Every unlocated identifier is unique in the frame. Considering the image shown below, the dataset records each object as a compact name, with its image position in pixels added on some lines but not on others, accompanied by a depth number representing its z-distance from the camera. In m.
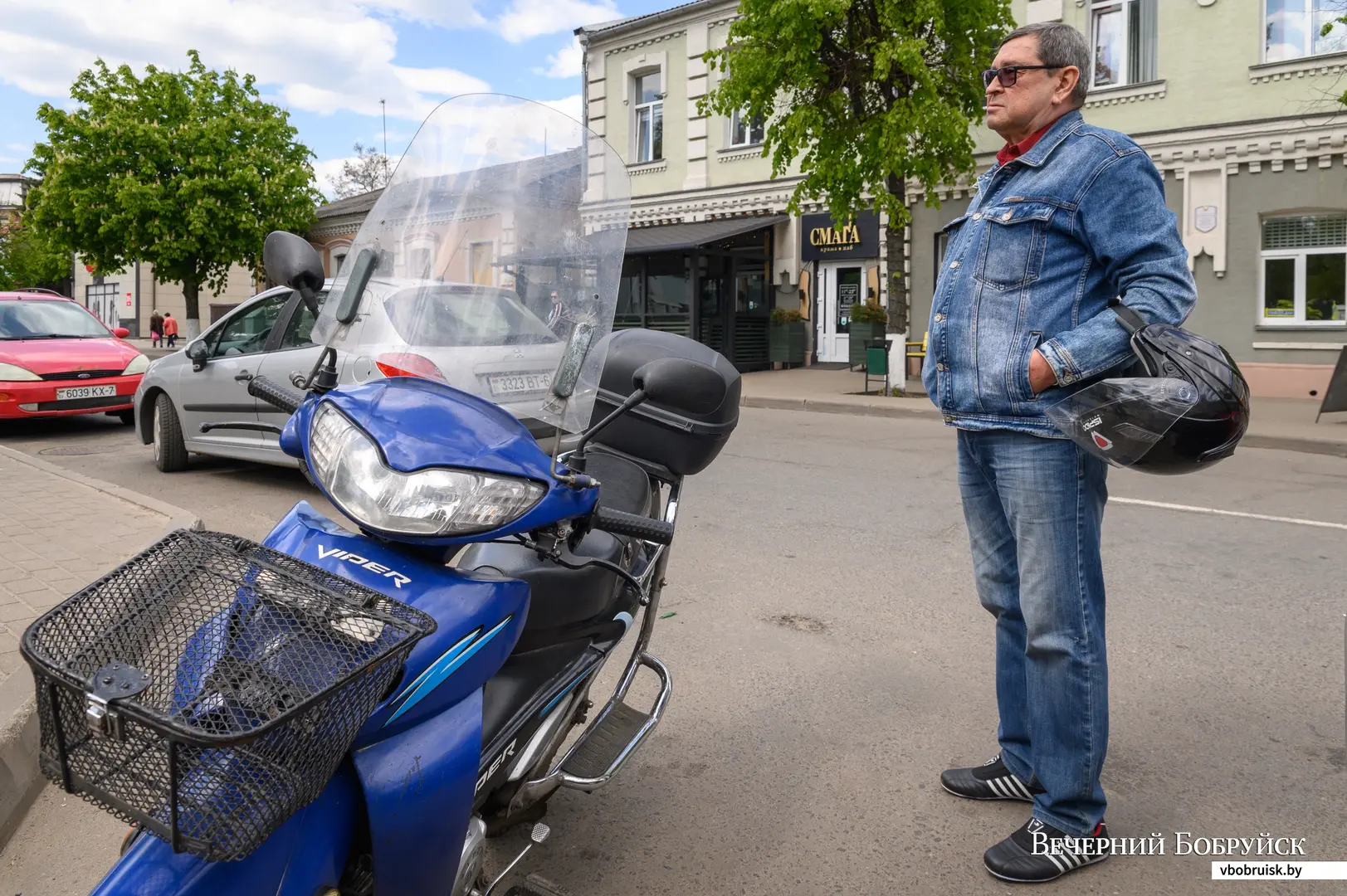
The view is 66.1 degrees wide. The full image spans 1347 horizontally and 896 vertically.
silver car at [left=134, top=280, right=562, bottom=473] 7.30
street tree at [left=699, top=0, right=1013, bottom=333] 14.73
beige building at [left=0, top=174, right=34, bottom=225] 62.00
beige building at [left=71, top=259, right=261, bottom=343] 43.75
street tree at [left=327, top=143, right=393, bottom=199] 58.22
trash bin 16.12
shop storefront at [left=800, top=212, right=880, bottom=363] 20.16
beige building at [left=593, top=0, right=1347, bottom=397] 15.22
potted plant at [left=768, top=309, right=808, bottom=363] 21.38
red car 10.80
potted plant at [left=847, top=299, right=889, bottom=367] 19.41
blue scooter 1.51
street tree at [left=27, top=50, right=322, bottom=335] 29.09
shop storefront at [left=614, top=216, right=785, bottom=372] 21.02
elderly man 2.42
